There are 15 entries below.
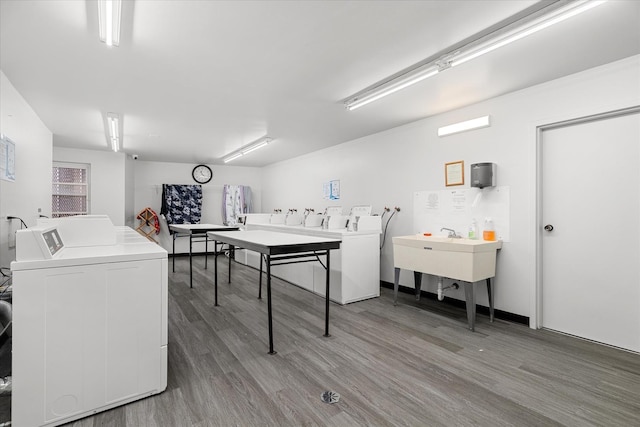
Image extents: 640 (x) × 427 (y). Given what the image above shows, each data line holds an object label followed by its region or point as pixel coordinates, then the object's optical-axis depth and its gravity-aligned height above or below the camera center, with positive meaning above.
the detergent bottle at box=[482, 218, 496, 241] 3.33 -0.19
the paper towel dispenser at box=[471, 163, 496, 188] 3.27 +0.43
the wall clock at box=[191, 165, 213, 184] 7.79 +1.06
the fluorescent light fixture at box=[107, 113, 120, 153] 3.95 +1.26
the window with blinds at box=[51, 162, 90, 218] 5.93 +0.50
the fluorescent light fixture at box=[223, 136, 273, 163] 5.26 +1.30
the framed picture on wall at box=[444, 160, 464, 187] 3.67 +0.51
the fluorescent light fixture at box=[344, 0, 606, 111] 1.79 +1.21
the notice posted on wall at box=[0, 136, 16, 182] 2.70 +0.52
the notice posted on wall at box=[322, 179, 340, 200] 5.60 +0.46
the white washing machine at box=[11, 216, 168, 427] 1.56 -0.64
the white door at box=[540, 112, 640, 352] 2.56 -0.15
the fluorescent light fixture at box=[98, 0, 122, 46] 1.73 +1.21
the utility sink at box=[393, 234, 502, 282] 2.99 -0.46
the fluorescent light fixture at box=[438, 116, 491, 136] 3.41 +1.05
